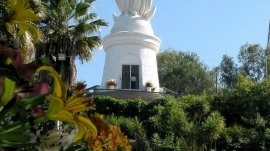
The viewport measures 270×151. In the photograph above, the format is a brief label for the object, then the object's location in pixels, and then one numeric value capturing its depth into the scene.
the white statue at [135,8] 32.62
